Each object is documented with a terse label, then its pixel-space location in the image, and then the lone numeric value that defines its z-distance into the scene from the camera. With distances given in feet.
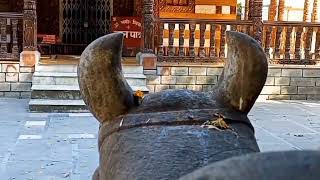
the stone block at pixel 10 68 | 27.61
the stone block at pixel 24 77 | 27.71
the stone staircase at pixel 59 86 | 24.30
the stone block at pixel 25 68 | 27.71
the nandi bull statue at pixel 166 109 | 3.78
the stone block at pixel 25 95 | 27.86
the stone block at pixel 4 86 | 27.73
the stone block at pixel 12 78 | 27.68
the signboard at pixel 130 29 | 35.06
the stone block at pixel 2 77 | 27.66
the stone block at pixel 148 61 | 28.81
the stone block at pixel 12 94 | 27.91
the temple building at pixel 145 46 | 27.63
